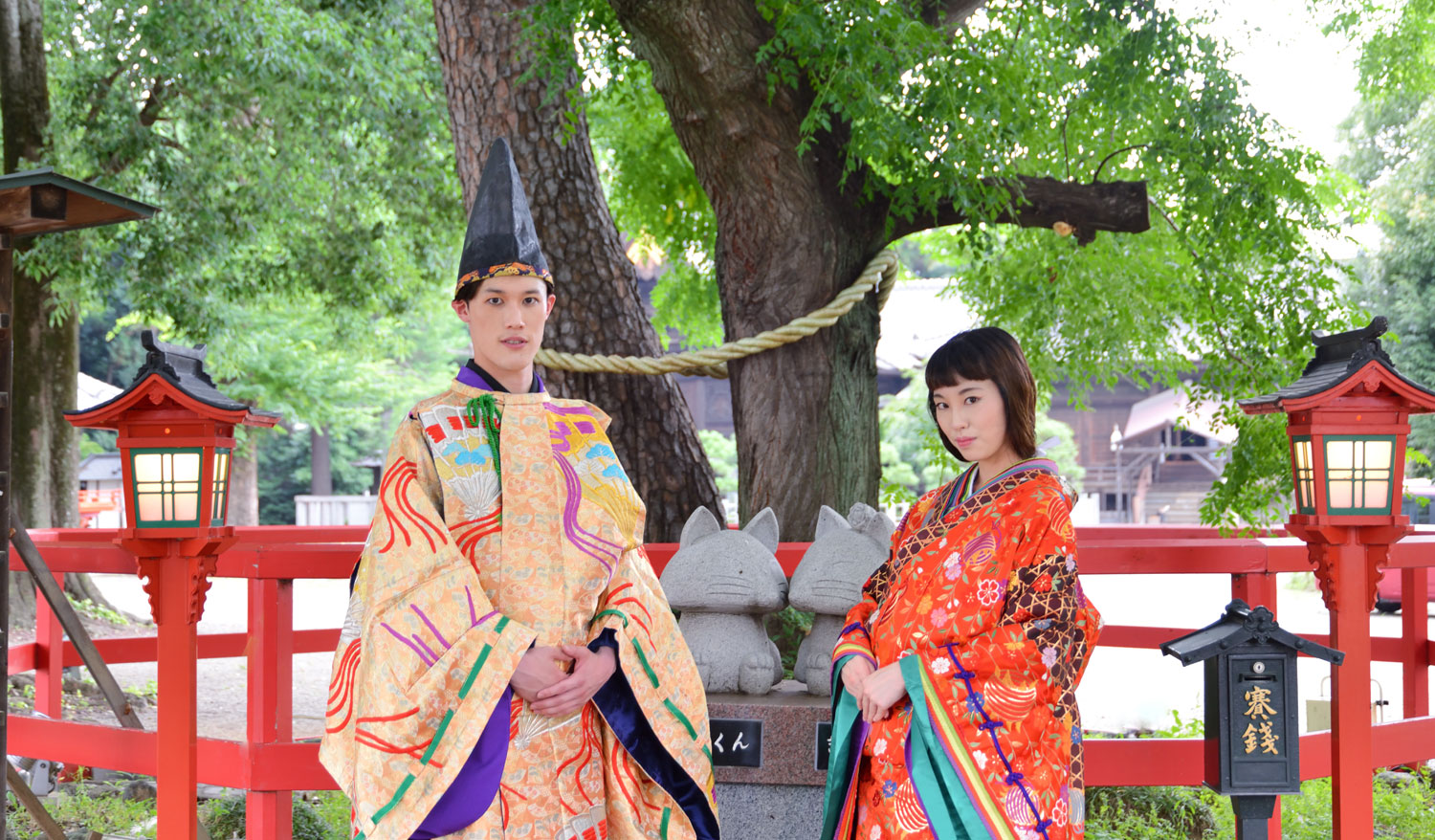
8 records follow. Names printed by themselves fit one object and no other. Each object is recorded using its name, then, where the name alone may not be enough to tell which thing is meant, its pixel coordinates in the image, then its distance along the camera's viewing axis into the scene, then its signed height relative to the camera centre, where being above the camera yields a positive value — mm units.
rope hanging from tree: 3998 +249
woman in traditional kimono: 2227 -480
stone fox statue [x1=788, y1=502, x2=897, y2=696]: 3031 -436
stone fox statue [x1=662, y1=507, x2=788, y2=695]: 3092 -515
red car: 13617 -2228
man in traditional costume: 2121 -417
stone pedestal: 2988 -948
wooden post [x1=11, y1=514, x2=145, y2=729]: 4027 -730
